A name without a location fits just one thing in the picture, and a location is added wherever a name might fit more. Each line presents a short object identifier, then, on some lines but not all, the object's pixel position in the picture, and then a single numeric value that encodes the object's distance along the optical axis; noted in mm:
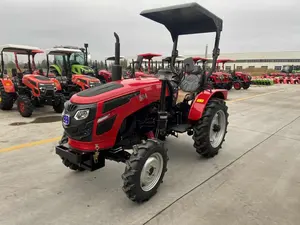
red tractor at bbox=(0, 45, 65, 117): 6664
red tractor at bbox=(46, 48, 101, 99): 8656
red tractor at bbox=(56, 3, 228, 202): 2477
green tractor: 10750
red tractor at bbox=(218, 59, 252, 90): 15891
